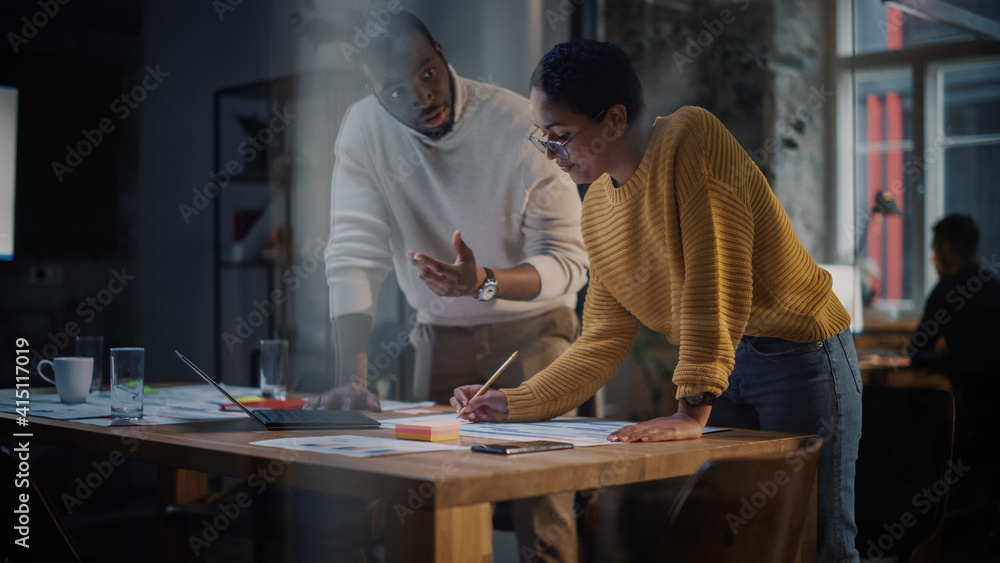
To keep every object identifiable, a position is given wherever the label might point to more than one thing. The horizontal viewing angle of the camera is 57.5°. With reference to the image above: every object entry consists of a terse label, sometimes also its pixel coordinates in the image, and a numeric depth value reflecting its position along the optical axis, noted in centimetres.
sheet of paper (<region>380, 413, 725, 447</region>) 143
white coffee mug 202
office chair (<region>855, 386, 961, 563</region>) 175
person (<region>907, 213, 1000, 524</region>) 364
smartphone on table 125
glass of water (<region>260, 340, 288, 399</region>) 219
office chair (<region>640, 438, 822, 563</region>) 111
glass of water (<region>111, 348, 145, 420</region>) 168
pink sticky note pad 138
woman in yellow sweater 143
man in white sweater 244
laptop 155
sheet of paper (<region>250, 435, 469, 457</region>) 123
